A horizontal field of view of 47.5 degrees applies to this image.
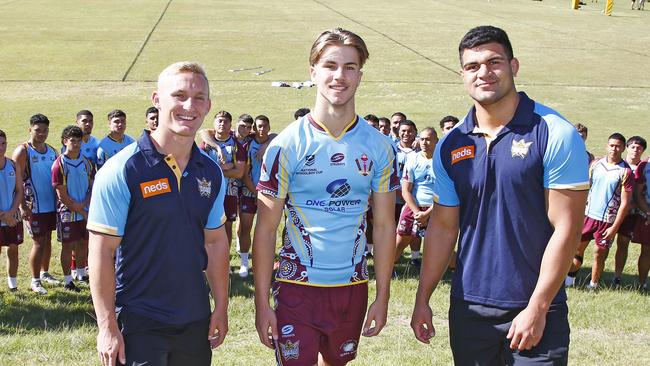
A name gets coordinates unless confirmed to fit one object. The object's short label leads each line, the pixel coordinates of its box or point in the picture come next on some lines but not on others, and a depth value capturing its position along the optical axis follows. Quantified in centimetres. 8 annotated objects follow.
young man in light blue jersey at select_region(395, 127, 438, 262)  1005
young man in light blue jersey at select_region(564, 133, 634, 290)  959
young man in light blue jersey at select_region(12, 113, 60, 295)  954
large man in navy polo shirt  412
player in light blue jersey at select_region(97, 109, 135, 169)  1022
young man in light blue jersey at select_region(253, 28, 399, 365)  452
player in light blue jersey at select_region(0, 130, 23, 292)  914
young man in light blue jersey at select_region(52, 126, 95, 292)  939
